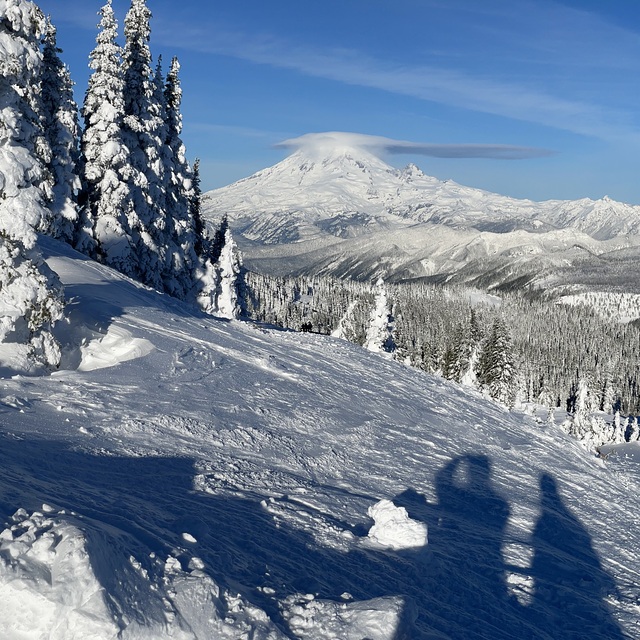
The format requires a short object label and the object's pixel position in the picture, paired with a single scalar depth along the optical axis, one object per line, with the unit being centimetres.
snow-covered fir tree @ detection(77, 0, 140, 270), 2758
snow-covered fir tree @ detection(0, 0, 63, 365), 1185
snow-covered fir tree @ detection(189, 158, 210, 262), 3906
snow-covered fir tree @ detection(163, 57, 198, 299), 3344
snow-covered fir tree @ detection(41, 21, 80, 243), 2550
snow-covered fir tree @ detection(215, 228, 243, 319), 4009
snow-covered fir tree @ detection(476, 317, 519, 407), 5191
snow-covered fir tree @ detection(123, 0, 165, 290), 2988
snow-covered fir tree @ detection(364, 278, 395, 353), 4769
